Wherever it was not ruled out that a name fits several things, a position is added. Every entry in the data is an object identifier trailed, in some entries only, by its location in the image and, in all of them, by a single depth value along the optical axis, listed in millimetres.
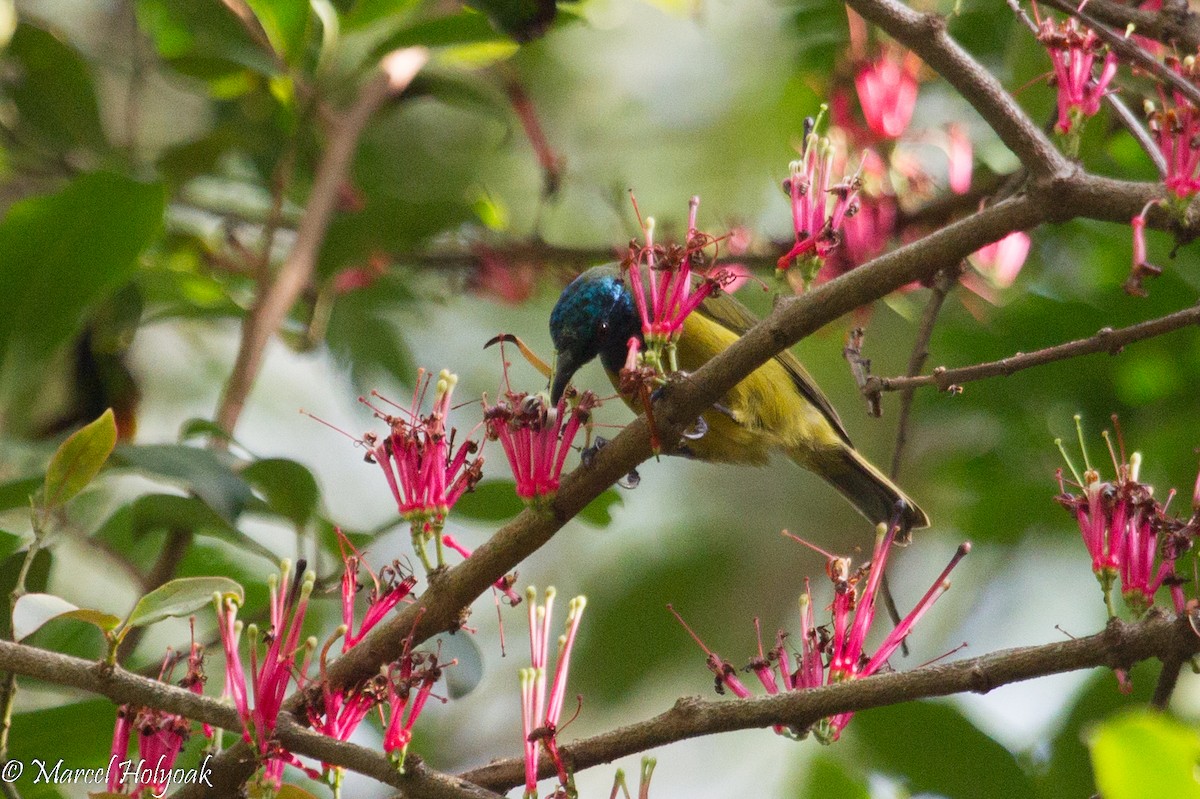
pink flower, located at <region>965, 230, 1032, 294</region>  7180
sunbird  6082
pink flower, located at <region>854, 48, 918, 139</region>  7648
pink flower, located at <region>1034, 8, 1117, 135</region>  3854
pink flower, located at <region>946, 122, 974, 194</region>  7422
